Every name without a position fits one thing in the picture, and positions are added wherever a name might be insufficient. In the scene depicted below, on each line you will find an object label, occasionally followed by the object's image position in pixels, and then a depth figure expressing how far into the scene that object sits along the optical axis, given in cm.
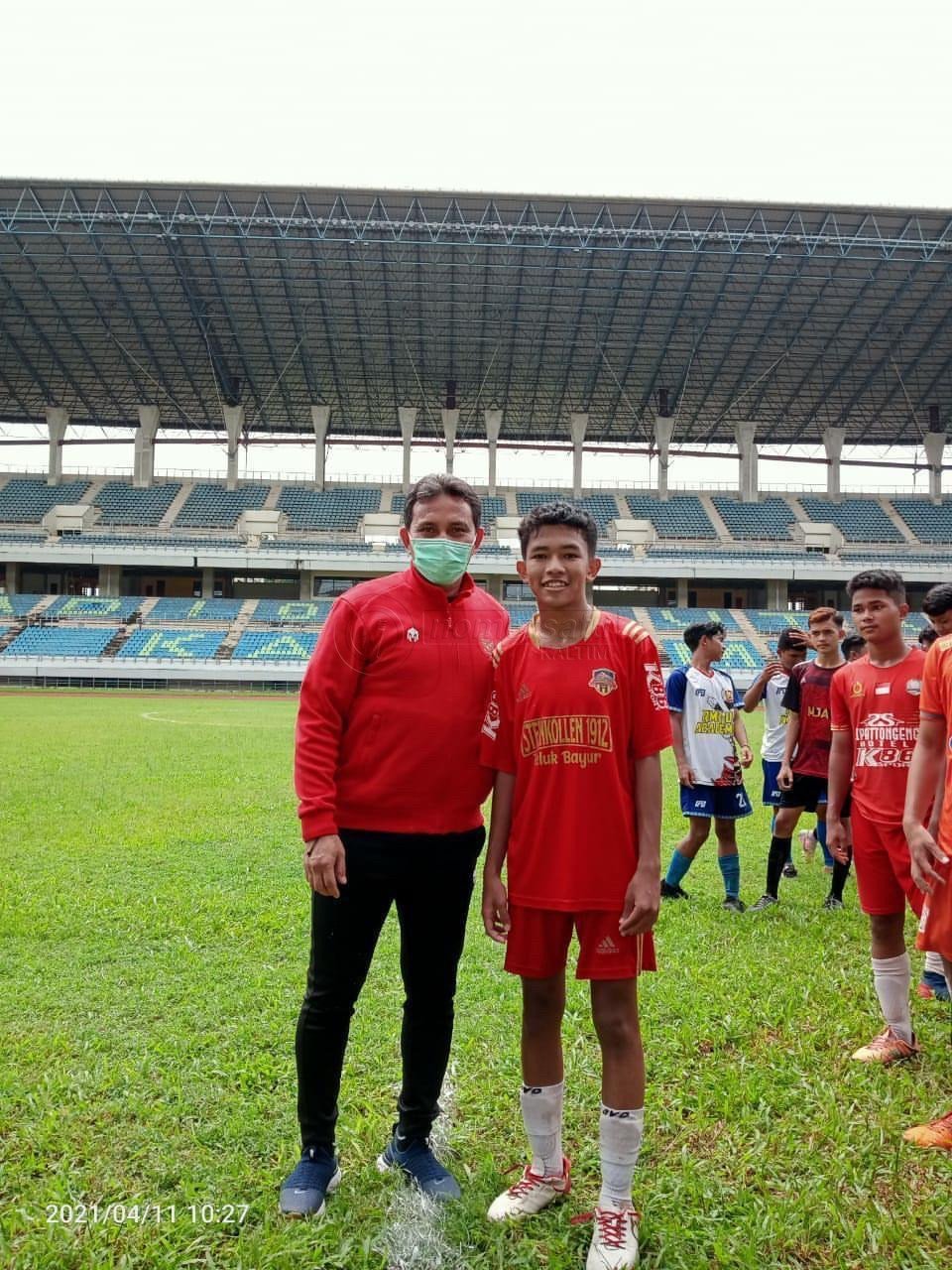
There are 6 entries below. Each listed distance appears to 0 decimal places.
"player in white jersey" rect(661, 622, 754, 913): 614
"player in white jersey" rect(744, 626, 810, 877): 683
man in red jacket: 271
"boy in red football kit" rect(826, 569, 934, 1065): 367
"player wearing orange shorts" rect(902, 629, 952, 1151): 298
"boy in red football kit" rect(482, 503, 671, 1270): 254
